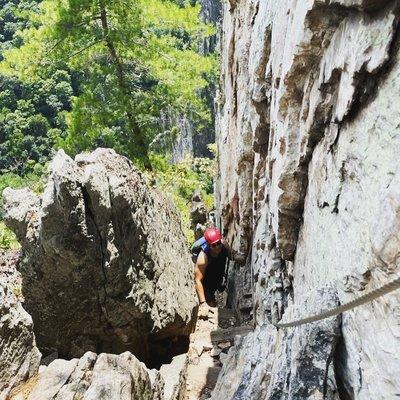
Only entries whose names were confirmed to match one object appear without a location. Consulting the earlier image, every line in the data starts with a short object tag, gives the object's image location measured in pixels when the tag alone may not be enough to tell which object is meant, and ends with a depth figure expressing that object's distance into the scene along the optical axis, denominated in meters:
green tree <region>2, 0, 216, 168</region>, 11.13
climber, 8.39
